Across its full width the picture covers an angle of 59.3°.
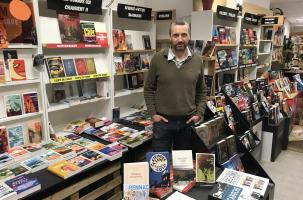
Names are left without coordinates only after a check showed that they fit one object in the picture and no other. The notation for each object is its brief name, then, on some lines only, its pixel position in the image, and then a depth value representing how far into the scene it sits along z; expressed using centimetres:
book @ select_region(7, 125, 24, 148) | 230
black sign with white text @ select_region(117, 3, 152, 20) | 292
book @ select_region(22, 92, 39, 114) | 231
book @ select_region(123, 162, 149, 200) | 144
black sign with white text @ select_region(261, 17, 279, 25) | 428
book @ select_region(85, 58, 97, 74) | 283
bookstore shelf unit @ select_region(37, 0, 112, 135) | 248
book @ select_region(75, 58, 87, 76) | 273
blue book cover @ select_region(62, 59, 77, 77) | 263
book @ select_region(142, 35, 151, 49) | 349
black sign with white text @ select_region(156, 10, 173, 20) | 329
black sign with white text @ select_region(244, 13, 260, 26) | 390
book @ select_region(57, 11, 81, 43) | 254
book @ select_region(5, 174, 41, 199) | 172
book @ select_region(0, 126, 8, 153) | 221
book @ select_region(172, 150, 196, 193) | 170
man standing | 218
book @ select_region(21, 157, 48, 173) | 200
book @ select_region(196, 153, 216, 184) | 168
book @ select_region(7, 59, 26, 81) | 218
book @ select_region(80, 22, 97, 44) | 271
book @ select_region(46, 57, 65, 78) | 247
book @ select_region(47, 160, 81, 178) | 195
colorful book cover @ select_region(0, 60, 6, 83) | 211
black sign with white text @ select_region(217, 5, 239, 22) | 312
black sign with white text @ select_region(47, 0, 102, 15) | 231
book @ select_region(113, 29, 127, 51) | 302
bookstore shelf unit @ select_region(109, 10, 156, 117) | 323
